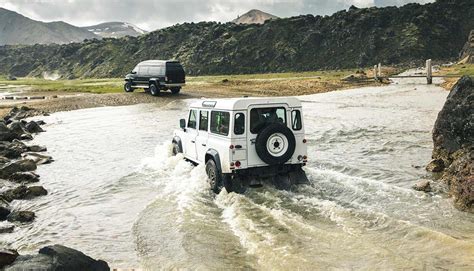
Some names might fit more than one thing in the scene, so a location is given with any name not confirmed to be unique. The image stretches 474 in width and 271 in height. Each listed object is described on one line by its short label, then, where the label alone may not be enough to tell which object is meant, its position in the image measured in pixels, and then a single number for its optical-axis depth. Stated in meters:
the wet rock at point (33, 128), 26.64
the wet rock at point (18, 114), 31.79
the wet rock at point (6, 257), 7.14
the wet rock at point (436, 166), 13.93
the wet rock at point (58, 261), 6.83
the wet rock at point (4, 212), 11.39
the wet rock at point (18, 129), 24.33
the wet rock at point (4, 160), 17.91
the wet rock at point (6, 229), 10.38
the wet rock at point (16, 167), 15.79
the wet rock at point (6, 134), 23.15
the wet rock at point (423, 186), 12.00
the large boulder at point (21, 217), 11.16
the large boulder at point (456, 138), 11.24
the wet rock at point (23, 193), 13.29
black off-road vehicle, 40.03
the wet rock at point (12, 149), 19.56
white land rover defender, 11.53
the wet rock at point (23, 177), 15.55
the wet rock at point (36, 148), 21.01
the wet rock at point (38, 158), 18.68
